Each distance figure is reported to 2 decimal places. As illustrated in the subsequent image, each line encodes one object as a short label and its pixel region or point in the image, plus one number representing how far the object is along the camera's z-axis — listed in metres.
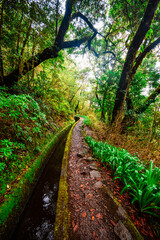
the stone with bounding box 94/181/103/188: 2.07
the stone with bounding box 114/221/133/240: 1.24
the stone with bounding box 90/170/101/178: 2.38
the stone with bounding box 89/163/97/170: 2.68
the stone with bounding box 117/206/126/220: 1.48
